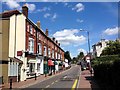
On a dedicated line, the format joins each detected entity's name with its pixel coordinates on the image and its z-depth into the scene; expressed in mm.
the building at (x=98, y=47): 43876
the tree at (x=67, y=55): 61171
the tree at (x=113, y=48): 27134
